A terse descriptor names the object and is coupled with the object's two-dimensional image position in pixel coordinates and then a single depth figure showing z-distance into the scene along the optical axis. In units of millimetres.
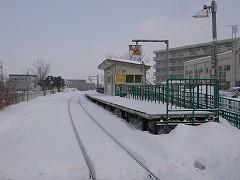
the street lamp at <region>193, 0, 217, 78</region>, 7728
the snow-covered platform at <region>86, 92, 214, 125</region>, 7342
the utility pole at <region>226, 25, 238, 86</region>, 31896
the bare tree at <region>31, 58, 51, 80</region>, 63278
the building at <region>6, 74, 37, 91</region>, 21372
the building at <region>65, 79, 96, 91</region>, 112401
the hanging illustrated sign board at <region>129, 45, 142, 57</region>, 17672
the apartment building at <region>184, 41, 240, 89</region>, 31853
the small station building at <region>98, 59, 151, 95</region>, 24913
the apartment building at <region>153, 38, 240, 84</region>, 56325
